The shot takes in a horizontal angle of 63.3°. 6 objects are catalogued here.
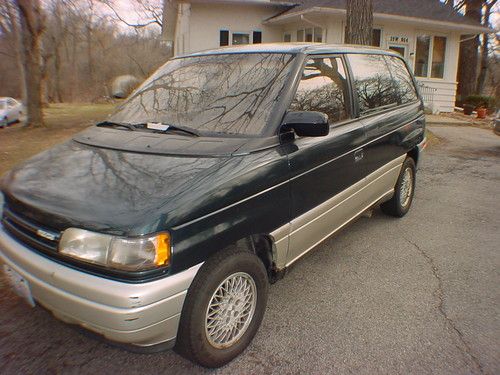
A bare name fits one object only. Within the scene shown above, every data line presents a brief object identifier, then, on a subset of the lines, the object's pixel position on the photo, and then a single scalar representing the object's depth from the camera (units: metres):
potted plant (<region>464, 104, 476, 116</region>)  19.48
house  15.38
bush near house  20.08
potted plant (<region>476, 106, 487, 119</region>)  18.17
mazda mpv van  2.01
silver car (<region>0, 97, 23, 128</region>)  22.45
